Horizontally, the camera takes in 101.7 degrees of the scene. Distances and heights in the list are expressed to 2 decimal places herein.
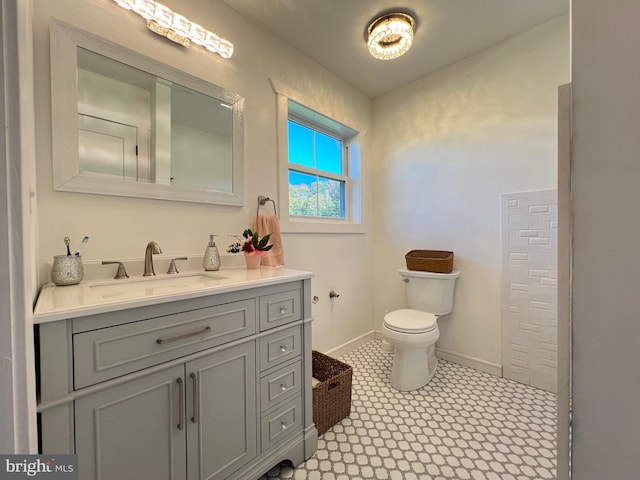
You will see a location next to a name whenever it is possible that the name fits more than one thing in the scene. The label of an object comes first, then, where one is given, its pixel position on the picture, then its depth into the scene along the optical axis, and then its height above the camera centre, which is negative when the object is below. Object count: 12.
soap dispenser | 1.40 -0.12
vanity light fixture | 1.23 +1.09
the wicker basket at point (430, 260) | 2.04 -0.20
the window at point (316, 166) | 1.85 +0.61
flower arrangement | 1.47 -0.05
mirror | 1.08 +0.55
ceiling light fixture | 1.64 +1.31
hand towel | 1.66 +0.01
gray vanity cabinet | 0.70 -0.50
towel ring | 1.71 +0.24
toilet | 1.74 -0.62
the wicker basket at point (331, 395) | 1.40 -0.90
